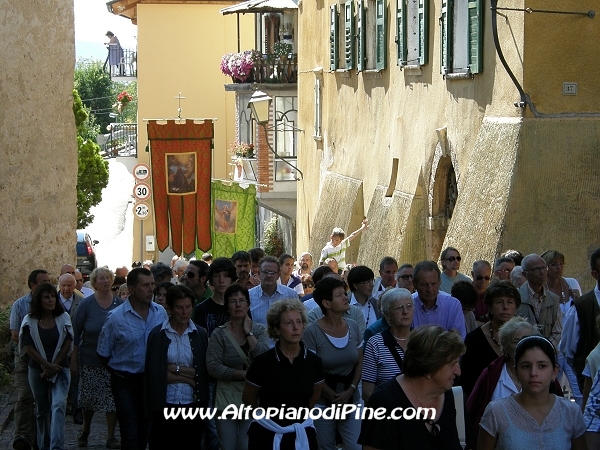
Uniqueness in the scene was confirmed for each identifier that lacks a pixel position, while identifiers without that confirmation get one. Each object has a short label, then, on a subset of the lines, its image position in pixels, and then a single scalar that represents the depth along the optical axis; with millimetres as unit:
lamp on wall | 24891
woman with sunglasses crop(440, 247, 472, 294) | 11266
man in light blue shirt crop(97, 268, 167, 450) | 9164
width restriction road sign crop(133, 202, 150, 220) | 29734
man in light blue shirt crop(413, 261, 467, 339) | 8555
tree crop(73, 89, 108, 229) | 38531
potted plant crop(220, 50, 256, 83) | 33375
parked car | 32344
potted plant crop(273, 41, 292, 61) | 33656
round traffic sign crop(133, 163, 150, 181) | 30031
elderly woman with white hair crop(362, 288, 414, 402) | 7328
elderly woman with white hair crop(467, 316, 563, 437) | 6391
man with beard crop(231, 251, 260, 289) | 11734
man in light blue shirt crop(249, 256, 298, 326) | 9789
